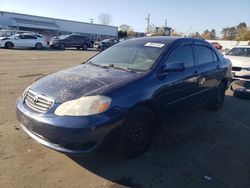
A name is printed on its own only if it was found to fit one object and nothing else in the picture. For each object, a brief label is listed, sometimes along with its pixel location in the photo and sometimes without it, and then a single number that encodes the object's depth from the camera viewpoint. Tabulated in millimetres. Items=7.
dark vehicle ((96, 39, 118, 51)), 25225
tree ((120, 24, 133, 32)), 73473
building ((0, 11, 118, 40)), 34588
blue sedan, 2232
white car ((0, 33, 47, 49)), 19208
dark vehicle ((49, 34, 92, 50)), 21984
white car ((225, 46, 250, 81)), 6873
